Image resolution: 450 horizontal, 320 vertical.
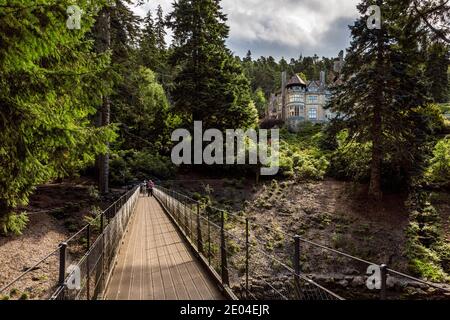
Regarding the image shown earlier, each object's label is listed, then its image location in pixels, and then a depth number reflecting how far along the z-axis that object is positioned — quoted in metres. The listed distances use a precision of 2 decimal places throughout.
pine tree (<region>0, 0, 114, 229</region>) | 5.54
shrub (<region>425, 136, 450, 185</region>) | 21.31
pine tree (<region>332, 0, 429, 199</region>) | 19.15
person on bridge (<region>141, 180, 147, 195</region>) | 28.15
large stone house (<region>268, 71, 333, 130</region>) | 56.41
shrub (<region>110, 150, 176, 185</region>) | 27.59
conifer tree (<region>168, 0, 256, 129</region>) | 27.22
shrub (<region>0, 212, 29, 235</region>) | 9.30
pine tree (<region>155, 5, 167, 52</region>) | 50.16
